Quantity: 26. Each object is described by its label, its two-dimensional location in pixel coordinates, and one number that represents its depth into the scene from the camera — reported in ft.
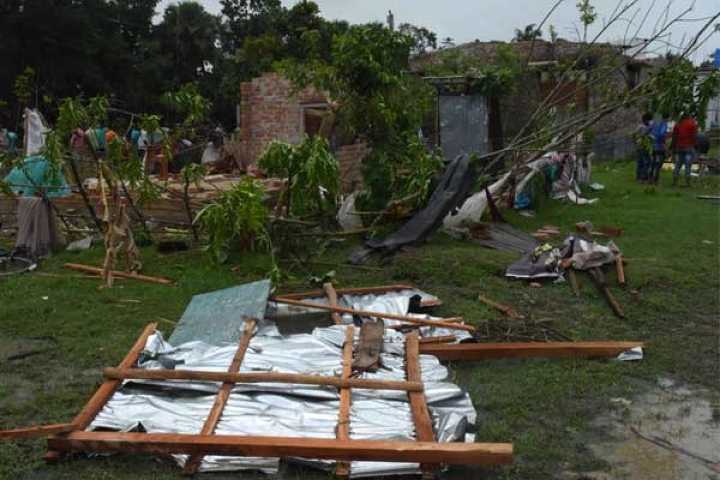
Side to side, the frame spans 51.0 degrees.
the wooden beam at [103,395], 13.29
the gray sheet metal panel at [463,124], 49.34
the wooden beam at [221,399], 12.48
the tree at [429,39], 75.10
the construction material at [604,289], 22.71
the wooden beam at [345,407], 12.32
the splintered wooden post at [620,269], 25.25
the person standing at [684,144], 51.57
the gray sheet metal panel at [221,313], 18.74
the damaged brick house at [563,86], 39.47
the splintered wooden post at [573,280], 24.69
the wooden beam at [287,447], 11.93
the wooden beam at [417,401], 12.94
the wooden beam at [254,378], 14.82
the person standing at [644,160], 52.51
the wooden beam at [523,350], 18.01
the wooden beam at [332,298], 20.62
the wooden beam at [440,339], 18.58
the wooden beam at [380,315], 19.43
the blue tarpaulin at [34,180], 29.45
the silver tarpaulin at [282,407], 13.20
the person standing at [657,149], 52.60
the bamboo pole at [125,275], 26.27
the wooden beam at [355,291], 23.44
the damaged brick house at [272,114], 53.62
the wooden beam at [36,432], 12.63
